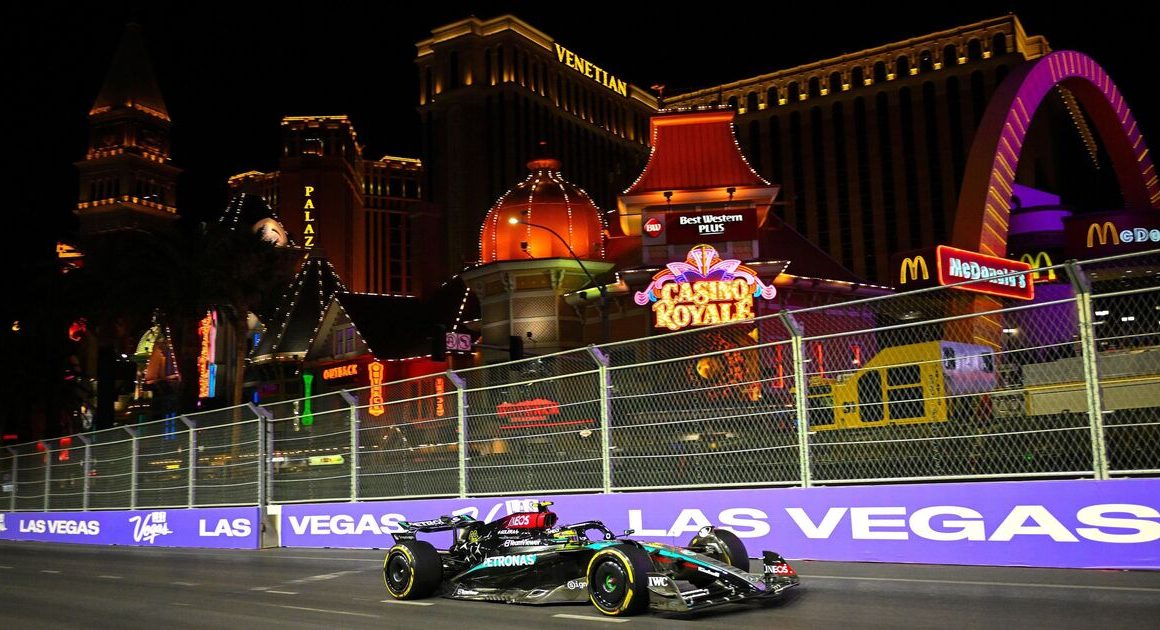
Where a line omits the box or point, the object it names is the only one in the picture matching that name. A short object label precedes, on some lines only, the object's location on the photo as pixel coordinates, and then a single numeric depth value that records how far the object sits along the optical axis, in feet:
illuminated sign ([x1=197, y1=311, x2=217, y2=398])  234.79
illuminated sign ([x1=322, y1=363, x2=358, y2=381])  163.32
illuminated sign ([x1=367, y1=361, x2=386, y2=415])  50.80
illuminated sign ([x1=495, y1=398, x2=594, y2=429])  42.32
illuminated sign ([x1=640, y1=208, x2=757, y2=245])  123.95
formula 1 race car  26.30
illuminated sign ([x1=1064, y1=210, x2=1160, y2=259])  132.67
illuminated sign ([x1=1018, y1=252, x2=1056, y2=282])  135.22
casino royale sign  118.21
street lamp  96.17
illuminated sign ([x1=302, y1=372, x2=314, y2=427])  54.90
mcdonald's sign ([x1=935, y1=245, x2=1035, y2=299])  77.77
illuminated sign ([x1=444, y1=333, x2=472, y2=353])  123.85
